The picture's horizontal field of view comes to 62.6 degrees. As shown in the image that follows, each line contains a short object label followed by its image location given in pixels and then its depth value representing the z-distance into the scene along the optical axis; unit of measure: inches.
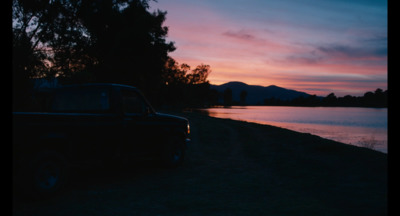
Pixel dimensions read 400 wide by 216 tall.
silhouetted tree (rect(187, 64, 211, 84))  4436.3
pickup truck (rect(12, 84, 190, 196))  229.0
